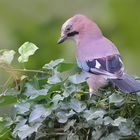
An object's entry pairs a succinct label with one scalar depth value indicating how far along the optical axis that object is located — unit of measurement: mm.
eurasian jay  6067
